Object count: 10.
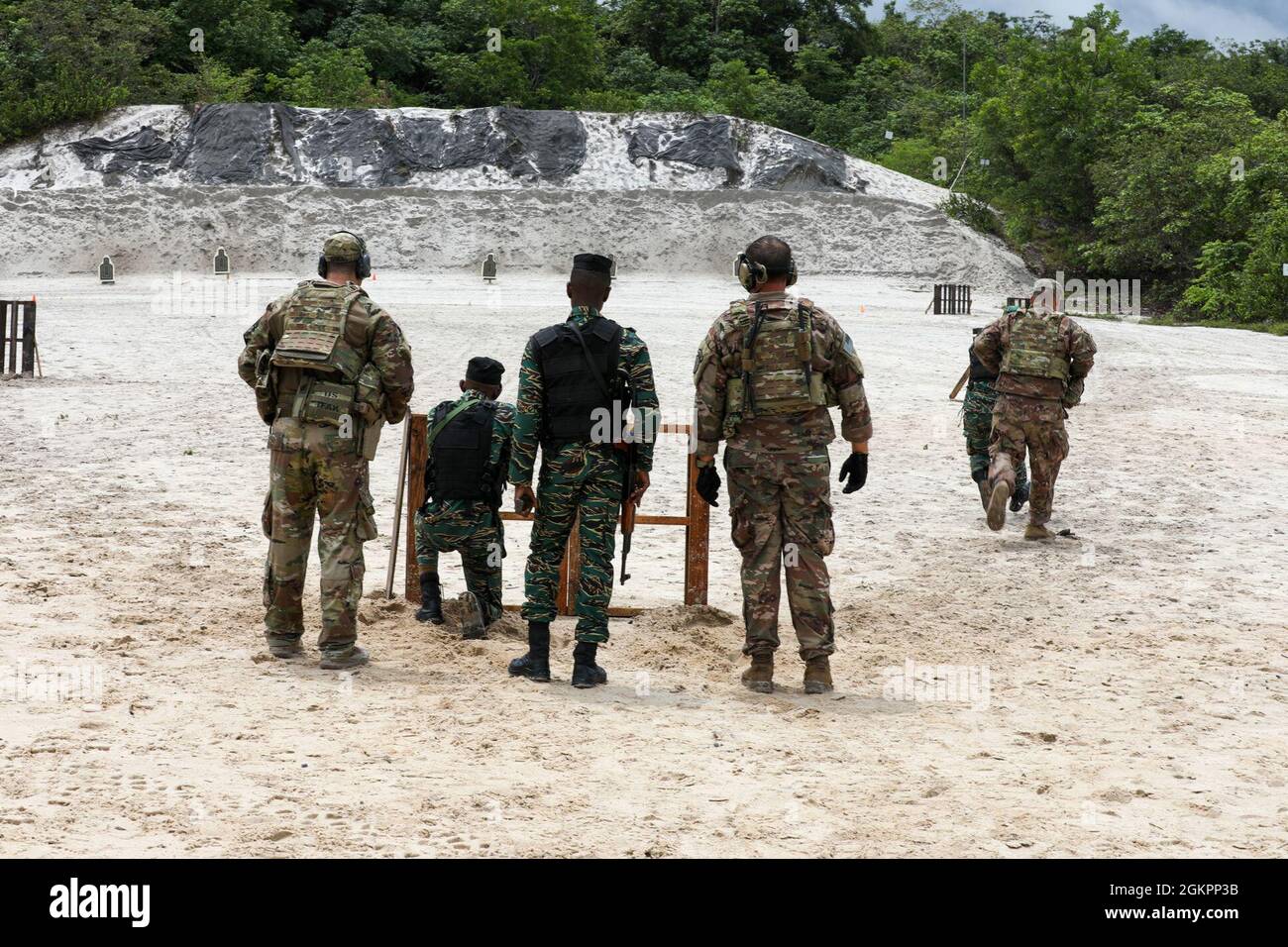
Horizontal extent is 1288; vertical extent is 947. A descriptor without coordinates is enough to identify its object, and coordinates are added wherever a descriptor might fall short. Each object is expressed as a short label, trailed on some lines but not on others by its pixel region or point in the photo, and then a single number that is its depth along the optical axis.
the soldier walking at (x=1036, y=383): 9.63
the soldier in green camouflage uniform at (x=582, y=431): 6.06
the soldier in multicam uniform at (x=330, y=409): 6.20
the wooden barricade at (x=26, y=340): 16.97
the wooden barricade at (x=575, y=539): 7.20
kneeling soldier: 6.92
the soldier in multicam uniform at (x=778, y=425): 6.12
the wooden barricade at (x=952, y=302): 32.61
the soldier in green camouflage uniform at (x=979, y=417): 10.38
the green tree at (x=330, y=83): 55.00
